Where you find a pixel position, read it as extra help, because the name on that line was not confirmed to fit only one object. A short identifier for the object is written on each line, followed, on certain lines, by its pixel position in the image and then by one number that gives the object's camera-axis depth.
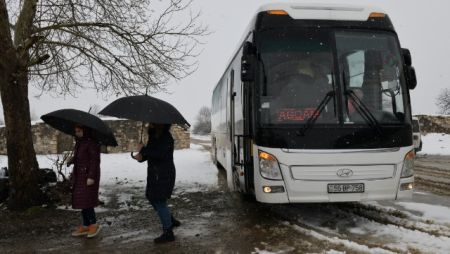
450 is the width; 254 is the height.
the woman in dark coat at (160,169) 4.87
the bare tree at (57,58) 6.96
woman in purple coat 5.20
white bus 5.16
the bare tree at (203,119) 74.01
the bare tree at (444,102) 58.34
